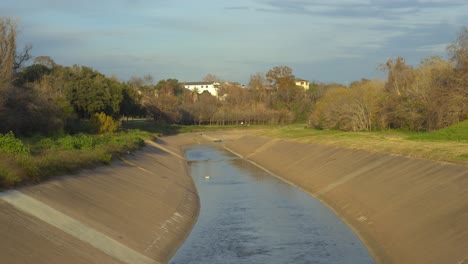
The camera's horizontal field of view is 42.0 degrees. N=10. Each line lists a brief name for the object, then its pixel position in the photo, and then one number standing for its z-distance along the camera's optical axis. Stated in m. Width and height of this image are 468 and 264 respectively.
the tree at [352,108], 75.00
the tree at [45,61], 90.00
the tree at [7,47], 56.28
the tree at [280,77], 163.00
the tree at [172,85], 163.93
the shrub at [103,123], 67.62
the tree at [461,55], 57.60
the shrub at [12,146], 26.17
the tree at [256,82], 169.19
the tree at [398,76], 77.75
